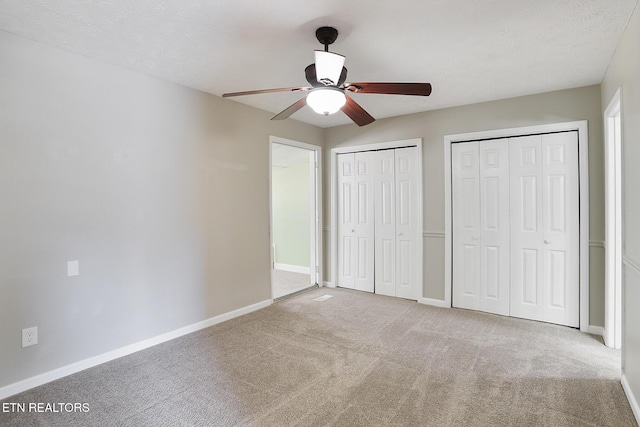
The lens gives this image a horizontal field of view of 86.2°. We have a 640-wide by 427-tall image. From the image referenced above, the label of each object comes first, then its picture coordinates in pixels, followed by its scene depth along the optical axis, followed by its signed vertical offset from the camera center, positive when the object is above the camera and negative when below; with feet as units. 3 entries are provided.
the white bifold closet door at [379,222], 14.82 -0.58
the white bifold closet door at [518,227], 11.53 -0.68
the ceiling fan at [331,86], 6.58 +2.60
